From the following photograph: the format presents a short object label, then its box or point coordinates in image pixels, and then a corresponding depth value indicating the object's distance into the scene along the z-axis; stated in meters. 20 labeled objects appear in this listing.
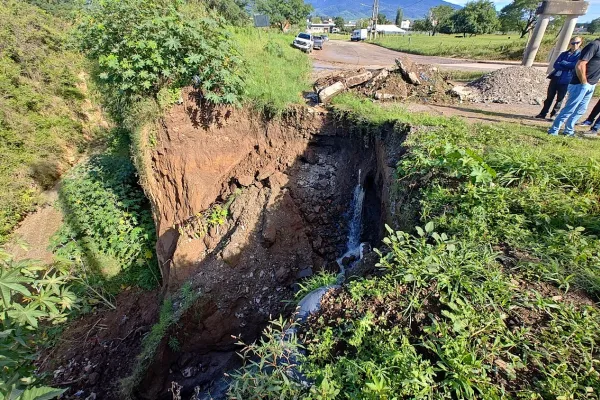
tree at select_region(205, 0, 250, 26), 14.01
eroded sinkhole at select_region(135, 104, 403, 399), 4.94
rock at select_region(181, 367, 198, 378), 4.89
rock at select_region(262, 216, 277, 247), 5.25
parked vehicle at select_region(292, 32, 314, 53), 19.12
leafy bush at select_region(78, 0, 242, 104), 4.88
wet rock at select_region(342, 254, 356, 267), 5.03
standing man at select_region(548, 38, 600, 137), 4.64
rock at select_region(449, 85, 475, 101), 7.10
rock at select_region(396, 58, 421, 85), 7.11
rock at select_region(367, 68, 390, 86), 6.95
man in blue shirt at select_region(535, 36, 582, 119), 5.29
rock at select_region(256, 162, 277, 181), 5.86
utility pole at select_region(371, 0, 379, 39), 28.52
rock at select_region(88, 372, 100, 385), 5.41
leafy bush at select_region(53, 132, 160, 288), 7.36
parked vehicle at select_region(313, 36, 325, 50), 21.97
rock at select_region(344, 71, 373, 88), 6.87
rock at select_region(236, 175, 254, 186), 5.95
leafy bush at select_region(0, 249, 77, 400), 1.54
